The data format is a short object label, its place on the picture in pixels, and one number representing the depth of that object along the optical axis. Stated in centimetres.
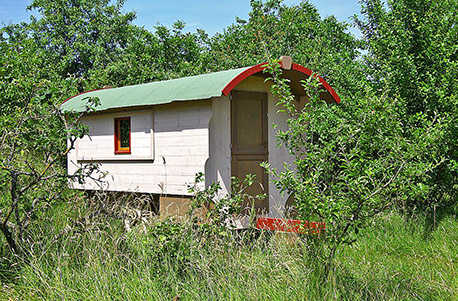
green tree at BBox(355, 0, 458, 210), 809
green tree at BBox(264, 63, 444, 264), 465
